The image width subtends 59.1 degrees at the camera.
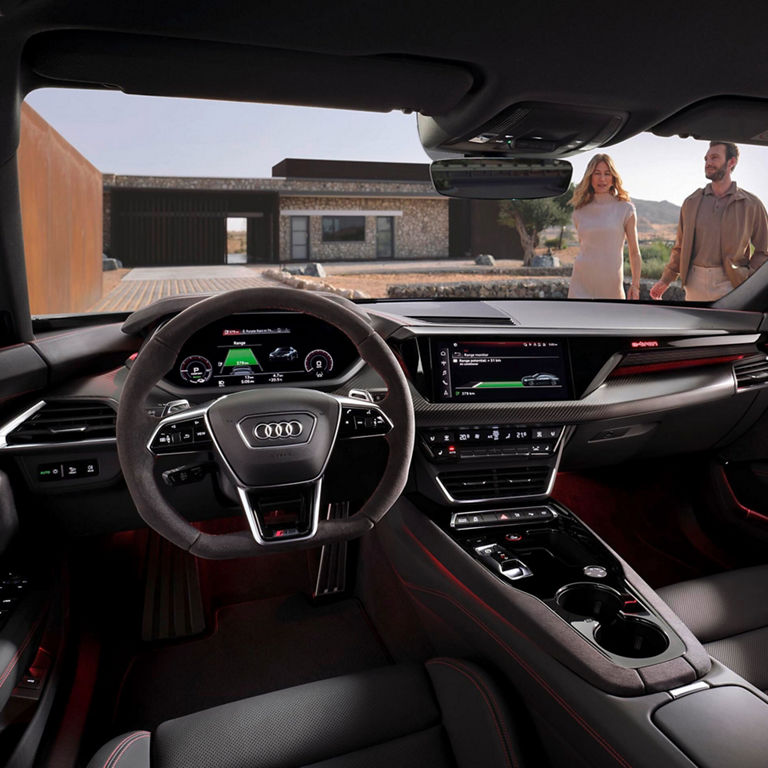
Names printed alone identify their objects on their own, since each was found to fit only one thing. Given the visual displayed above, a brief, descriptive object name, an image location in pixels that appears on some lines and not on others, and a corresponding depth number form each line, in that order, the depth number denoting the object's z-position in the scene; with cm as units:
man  273
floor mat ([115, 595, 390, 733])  206
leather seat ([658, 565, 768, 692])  170
